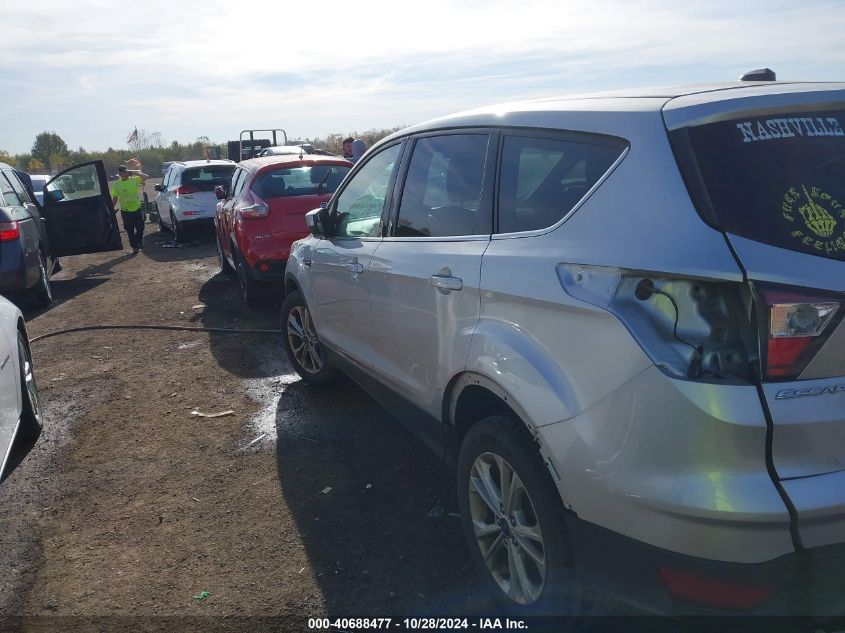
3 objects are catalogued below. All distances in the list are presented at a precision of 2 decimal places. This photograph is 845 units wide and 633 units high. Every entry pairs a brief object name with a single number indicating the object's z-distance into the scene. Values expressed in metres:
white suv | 15.25
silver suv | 2.01
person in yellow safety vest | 15.03
